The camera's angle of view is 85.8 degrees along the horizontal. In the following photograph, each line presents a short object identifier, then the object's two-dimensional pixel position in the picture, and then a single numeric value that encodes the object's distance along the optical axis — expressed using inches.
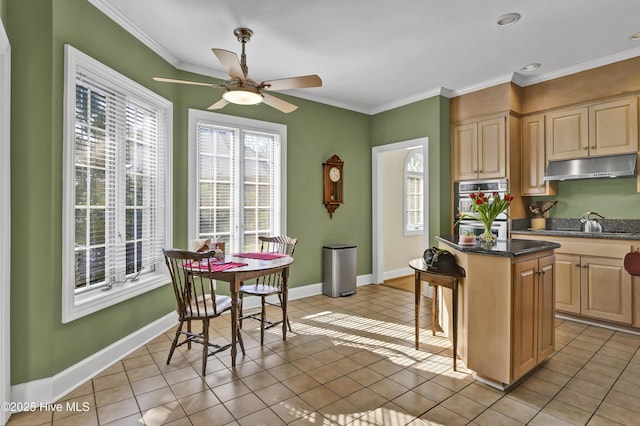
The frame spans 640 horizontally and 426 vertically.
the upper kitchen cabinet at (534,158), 171.6
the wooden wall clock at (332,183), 207.2
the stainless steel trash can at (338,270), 198.5
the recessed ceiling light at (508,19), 115.5
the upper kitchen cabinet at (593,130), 146.0
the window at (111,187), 98.2
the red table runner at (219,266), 109.5
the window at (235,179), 161.2
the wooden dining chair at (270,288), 131.0
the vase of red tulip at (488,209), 112.3
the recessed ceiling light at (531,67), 157.4
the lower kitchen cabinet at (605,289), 139.0
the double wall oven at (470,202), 175.3
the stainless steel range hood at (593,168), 144.5
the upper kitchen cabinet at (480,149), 176.6
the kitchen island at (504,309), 93.8
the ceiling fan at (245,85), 110.4
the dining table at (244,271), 108.8
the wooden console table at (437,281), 106.7
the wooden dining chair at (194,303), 101.8
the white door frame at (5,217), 81.2
